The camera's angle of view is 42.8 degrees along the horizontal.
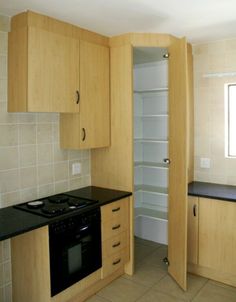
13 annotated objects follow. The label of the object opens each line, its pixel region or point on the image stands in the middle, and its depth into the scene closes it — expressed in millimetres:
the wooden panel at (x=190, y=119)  3365
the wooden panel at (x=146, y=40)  2926
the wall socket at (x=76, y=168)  3159
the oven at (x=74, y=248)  2279
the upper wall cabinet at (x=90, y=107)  2838
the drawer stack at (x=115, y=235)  2760
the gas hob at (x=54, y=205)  2383
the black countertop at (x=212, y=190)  2832
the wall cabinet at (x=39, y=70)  2371
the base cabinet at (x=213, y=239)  2809
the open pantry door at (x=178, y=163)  2688
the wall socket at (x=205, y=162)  3424
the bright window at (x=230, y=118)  3279
